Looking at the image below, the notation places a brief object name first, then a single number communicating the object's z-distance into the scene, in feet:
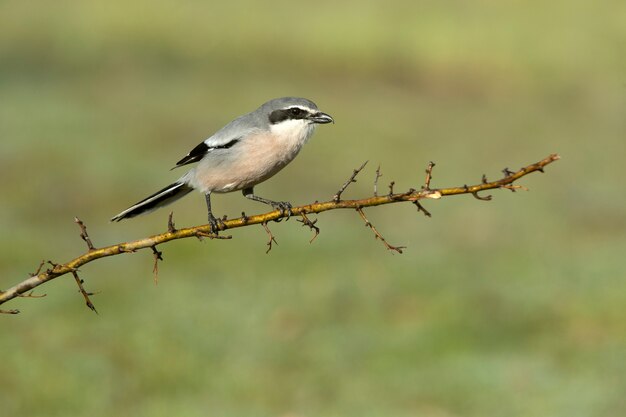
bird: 40.73
